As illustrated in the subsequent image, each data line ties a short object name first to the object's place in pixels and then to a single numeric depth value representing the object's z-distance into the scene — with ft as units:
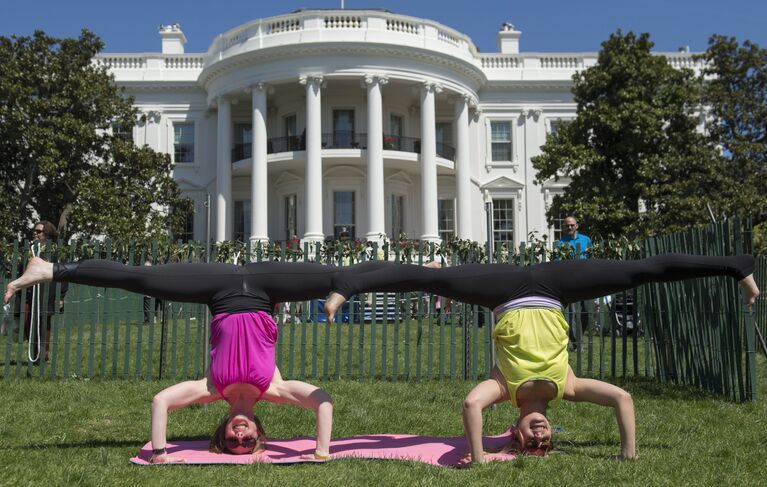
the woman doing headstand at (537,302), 15.84
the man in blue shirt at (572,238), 33.63
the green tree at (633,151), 73.05
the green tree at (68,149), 69.41
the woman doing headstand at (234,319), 15.96
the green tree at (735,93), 86.43
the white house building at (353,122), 86.22
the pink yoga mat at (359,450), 16.10
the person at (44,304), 29.07
